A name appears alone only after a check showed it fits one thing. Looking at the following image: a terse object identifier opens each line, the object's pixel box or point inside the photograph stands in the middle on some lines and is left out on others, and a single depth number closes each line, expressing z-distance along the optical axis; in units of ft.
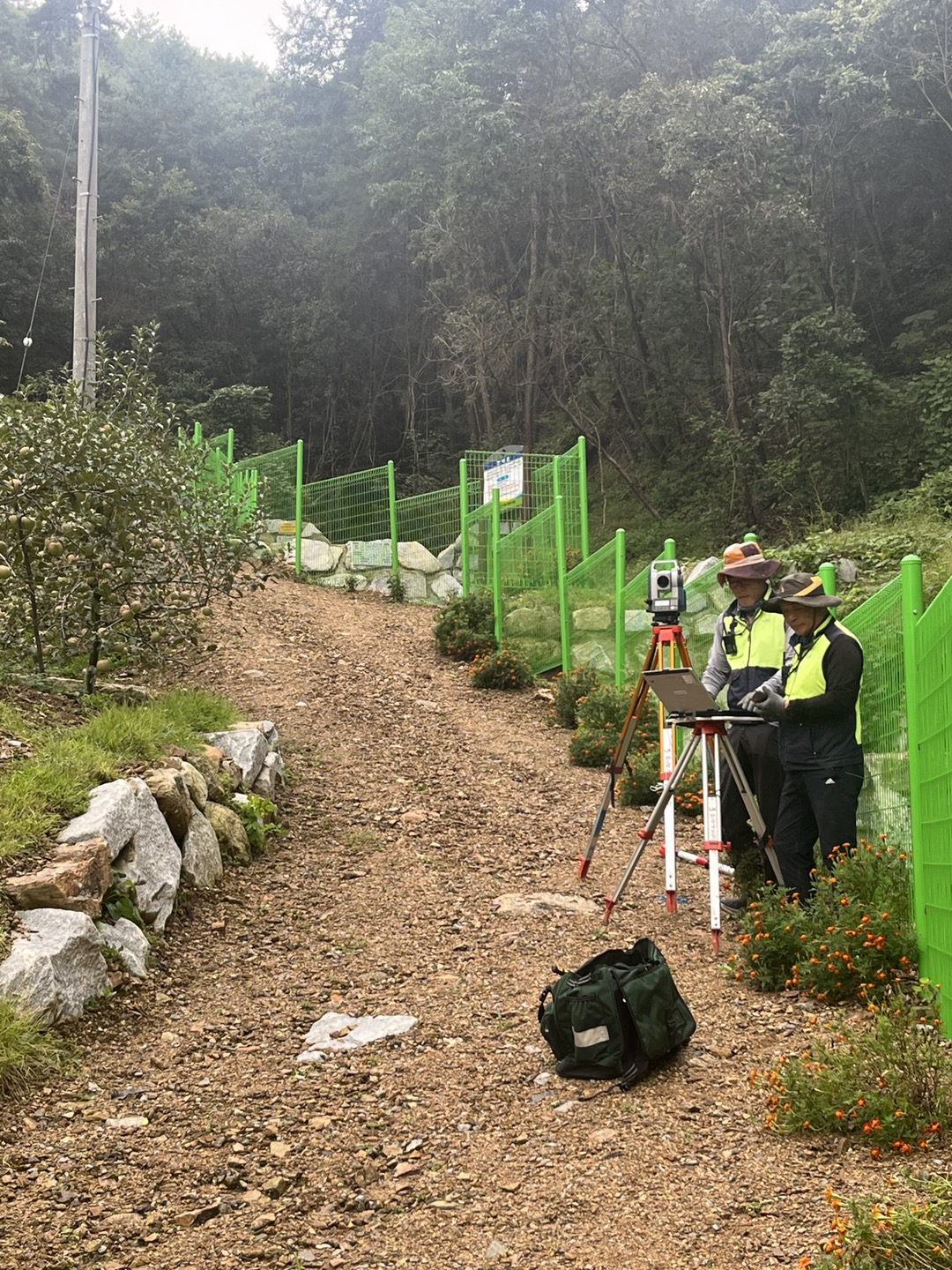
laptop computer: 14.93
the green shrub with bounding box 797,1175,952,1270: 7.09
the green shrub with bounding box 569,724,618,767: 28.02
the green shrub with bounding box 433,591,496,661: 38.11
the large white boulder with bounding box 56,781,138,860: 15.92
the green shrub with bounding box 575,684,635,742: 28.96
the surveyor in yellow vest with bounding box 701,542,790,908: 17.22
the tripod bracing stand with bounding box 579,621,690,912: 17.79
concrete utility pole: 34.47
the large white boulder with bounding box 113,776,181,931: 16.60
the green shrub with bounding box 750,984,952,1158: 9.49
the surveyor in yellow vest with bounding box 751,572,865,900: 14.67
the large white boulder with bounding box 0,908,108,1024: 13.12
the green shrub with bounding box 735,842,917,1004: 12.91
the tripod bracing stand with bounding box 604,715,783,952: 15.03
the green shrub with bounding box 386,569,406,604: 49.16
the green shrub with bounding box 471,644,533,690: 35.53
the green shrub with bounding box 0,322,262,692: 21.90
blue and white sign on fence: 43.32
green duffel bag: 11.93
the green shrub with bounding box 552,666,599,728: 31.65
